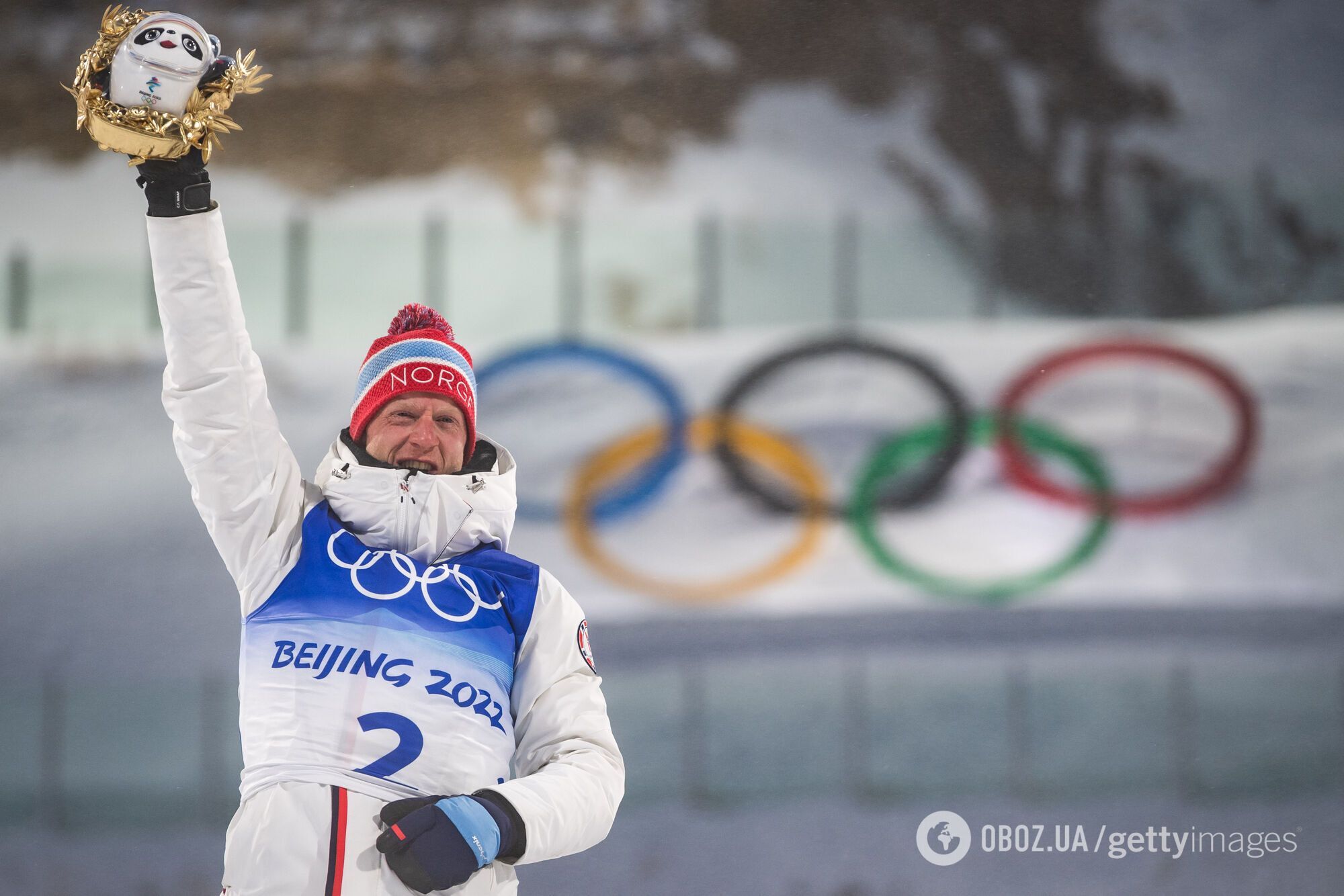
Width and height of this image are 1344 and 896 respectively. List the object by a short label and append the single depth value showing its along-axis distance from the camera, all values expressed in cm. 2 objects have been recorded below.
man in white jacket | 2262
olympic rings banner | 2749
